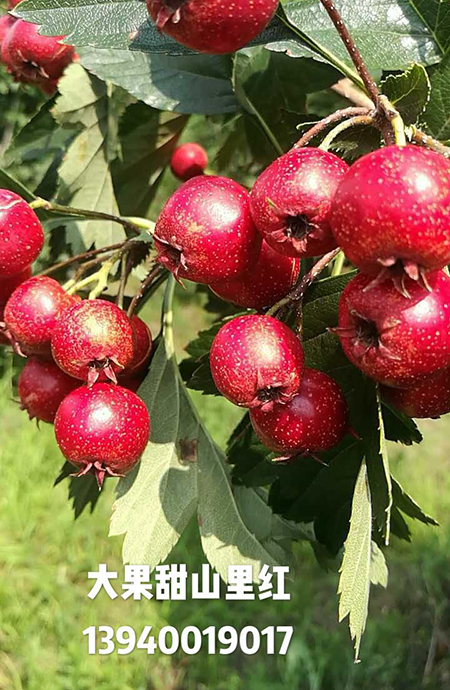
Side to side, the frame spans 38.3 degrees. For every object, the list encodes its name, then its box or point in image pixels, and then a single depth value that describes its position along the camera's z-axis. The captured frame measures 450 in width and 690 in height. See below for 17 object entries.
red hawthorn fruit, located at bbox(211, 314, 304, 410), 0.15
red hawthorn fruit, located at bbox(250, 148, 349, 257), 0.13
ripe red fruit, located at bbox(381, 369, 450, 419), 0.15
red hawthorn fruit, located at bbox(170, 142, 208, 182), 0.32
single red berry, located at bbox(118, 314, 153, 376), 0.21
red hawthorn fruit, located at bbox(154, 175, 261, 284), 0.15
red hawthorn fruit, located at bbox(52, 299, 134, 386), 0.18
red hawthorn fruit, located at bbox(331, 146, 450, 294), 0.12
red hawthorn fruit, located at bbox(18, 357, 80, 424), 0.21
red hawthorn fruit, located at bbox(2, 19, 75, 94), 0.27
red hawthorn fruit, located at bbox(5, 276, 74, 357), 0.20
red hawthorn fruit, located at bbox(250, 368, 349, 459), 0.16
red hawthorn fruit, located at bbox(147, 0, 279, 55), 0.12
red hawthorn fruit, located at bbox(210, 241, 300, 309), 0.16
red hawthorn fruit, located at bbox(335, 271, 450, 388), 0.13
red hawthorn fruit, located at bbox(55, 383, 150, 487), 0.19
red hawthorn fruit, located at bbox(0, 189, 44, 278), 0.19
